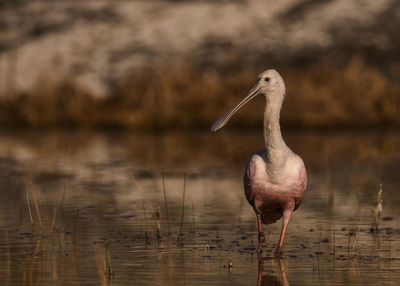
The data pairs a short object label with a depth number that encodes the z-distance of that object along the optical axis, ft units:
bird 64.44
